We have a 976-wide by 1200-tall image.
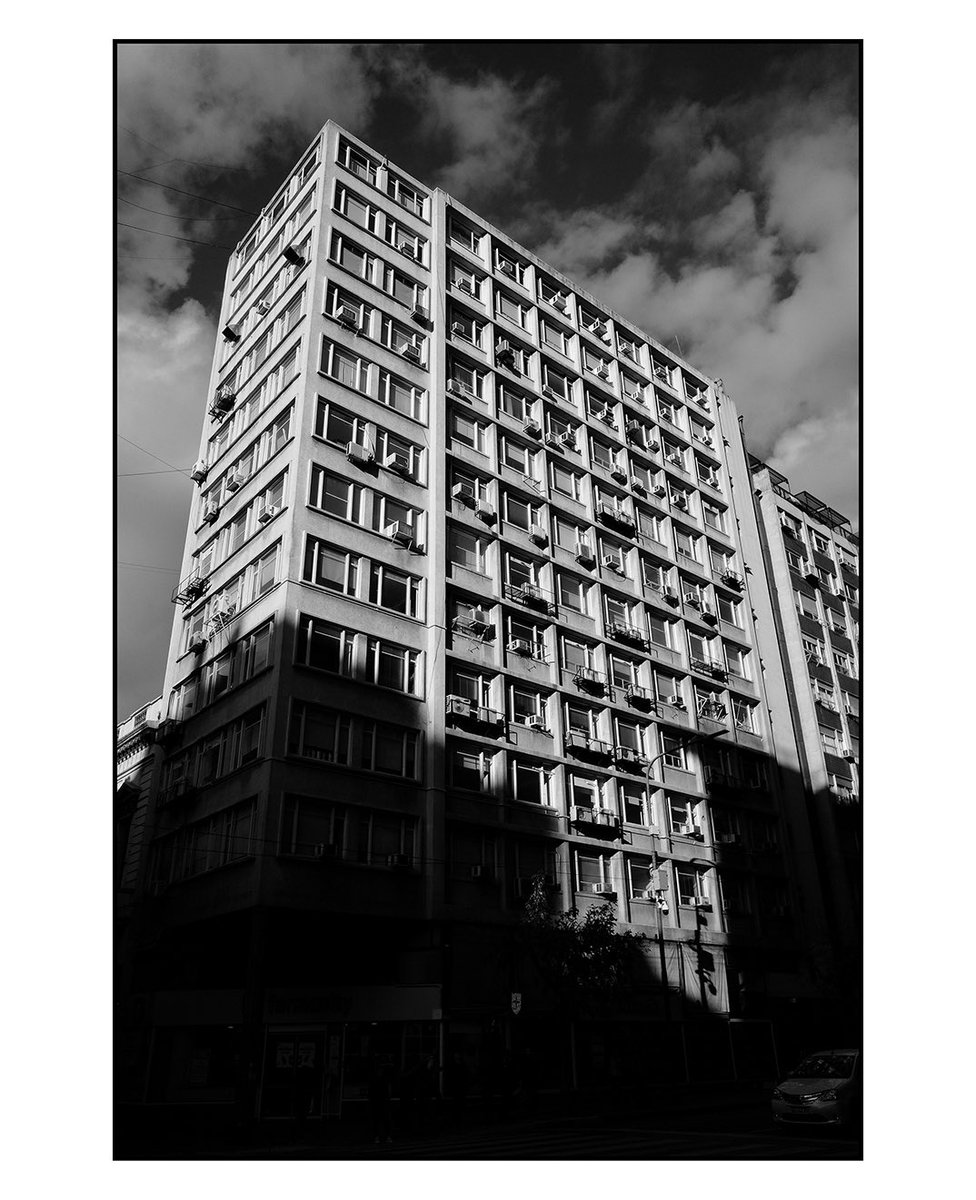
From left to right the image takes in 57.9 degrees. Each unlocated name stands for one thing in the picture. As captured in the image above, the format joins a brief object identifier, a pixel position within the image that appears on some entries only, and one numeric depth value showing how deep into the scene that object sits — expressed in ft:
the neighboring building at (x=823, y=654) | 164.96
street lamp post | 117.69
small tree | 91.20
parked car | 56.70
